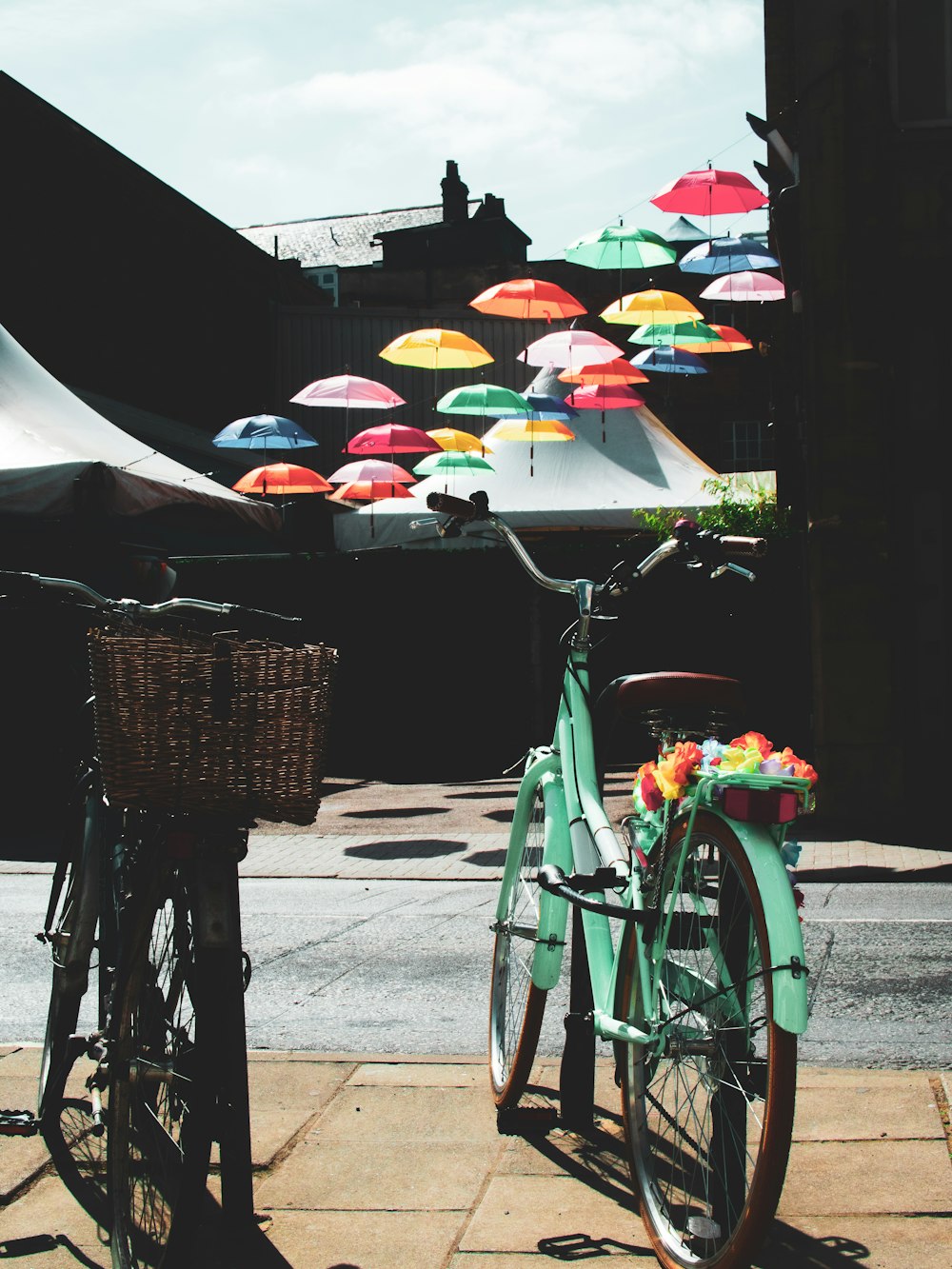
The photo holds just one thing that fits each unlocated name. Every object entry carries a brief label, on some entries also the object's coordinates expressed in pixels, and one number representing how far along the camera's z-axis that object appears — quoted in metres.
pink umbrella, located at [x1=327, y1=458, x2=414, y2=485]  17.72
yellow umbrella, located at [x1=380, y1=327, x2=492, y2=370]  15.67
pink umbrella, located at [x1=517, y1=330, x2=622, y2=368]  15.57
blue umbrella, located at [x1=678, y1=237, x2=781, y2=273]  17.31
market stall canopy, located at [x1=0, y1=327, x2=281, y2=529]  10.62
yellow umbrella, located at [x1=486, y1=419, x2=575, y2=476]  16.89
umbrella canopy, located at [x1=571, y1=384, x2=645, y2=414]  16.89
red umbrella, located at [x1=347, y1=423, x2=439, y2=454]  17.44
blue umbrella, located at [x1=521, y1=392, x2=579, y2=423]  16.67
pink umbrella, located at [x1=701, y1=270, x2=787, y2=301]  17.22
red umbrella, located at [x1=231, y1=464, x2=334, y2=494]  16.77
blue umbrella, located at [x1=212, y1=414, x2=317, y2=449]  17.17
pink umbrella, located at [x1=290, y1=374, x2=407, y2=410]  16.95
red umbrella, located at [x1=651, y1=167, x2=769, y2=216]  15.21
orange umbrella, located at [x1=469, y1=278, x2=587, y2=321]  15.05
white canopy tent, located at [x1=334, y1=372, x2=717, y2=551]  16.92
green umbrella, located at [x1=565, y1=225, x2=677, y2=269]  15.13
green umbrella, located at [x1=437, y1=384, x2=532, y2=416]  15.91
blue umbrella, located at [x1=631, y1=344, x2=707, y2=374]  17.38
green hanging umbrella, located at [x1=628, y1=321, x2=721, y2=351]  17.31
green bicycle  2.48
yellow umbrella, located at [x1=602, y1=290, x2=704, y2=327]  15.60
